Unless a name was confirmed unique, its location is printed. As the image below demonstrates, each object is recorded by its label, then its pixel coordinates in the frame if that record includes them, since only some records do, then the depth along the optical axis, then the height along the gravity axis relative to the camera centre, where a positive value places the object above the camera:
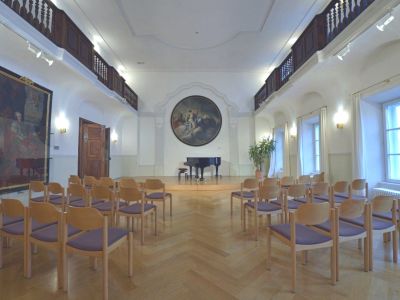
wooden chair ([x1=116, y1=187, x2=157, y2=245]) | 3.14 -0.69
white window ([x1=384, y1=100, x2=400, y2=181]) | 4.47 +0.42
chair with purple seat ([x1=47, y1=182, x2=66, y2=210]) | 3.56 -0.46
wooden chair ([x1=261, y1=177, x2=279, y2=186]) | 4.49 -0.42
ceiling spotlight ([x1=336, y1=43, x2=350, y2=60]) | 3.88 +1.96
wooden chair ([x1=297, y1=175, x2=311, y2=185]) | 4.55 -0.40
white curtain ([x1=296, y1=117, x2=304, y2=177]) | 7.41 +0.39
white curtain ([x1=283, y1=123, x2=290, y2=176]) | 8.59 +0.30
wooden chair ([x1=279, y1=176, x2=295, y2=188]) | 4.48 -0.42
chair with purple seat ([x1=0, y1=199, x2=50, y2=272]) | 2.20 -0.68
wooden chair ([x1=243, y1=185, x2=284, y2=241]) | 3.24 -0.68
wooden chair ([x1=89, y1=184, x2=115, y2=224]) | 3.21 -0.51
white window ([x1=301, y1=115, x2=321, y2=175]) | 7.46 +0.46
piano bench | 9.60 -0.39
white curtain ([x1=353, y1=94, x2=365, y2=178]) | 4.70 +0.41
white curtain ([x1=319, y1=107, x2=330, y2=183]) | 6.02 +0.38
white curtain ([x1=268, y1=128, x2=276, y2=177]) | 10.45 -0.25
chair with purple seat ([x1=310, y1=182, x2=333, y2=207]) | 3.63 -0.47
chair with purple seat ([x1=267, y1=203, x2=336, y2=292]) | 1.98 -0.71
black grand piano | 8.64 +0.00
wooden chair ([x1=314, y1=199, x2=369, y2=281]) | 2.19 -0.69
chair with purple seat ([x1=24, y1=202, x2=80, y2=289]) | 1.99 -0.70
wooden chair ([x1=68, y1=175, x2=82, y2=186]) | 4.43 -0.37
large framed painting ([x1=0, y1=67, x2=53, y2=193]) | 3.97 +0.61
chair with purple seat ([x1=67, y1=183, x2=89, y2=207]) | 3.42 -0.49
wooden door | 7.29 +0.41
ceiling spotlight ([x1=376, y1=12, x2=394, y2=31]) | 2.98 +1.91
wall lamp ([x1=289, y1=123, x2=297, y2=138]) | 8.08 +1.09
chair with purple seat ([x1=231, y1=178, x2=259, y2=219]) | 4.11 -0.52
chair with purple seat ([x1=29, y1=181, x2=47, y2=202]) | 3.72 -0.43
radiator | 4.12 -0.61
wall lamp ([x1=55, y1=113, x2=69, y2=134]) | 5.71 +1.00
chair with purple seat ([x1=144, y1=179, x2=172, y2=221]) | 4.10 -0.51
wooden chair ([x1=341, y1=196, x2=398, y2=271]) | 2.42 -0.68
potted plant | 9.71 +0.34
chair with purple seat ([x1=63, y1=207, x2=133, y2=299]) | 1.82 -0.71
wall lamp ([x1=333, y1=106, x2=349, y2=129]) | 5.35 +1.05
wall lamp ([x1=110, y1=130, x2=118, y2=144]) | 9.66 +1.08
